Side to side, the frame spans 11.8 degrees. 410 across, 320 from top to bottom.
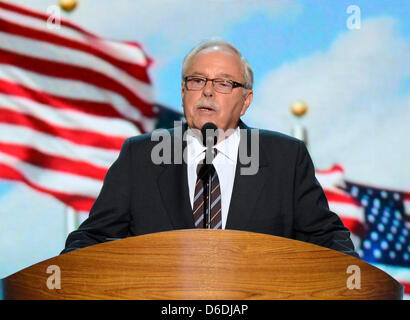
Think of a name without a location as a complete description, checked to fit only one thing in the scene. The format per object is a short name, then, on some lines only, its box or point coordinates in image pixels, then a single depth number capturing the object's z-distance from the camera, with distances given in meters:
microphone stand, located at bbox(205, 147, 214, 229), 4.22
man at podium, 4.53
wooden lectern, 4.01
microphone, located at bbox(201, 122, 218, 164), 4.27
